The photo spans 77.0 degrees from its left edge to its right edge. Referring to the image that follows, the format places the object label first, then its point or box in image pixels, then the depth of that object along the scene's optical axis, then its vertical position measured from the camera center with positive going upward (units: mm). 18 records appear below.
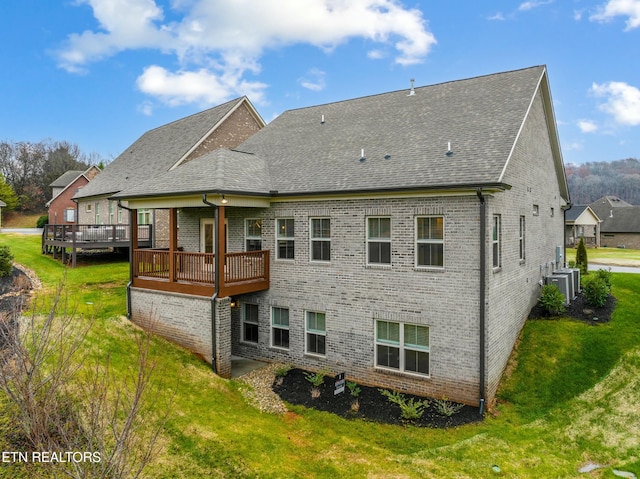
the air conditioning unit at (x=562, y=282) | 15039 -1978
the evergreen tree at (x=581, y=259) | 22631 -1684
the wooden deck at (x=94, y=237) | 20906 -161
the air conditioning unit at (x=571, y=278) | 15817 -2038
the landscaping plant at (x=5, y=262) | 16797 -1151
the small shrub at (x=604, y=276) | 16619 -1966
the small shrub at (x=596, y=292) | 14477 -2294
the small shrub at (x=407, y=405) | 9586 -4360
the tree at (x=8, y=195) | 57531 +5656
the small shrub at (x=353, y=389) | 10820 -4349
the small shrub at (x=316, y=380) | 10906 -4329
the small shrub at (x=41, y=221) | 49806 +1645
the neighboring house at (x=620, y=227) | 53031 +292
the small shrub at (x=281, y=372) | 11886 -4293
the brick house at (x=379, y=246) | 10352 -435
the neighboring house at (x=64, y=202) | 45062 +3669
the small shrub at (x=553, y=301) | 13756 -2435
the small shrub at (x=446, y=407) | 9695 -4382
